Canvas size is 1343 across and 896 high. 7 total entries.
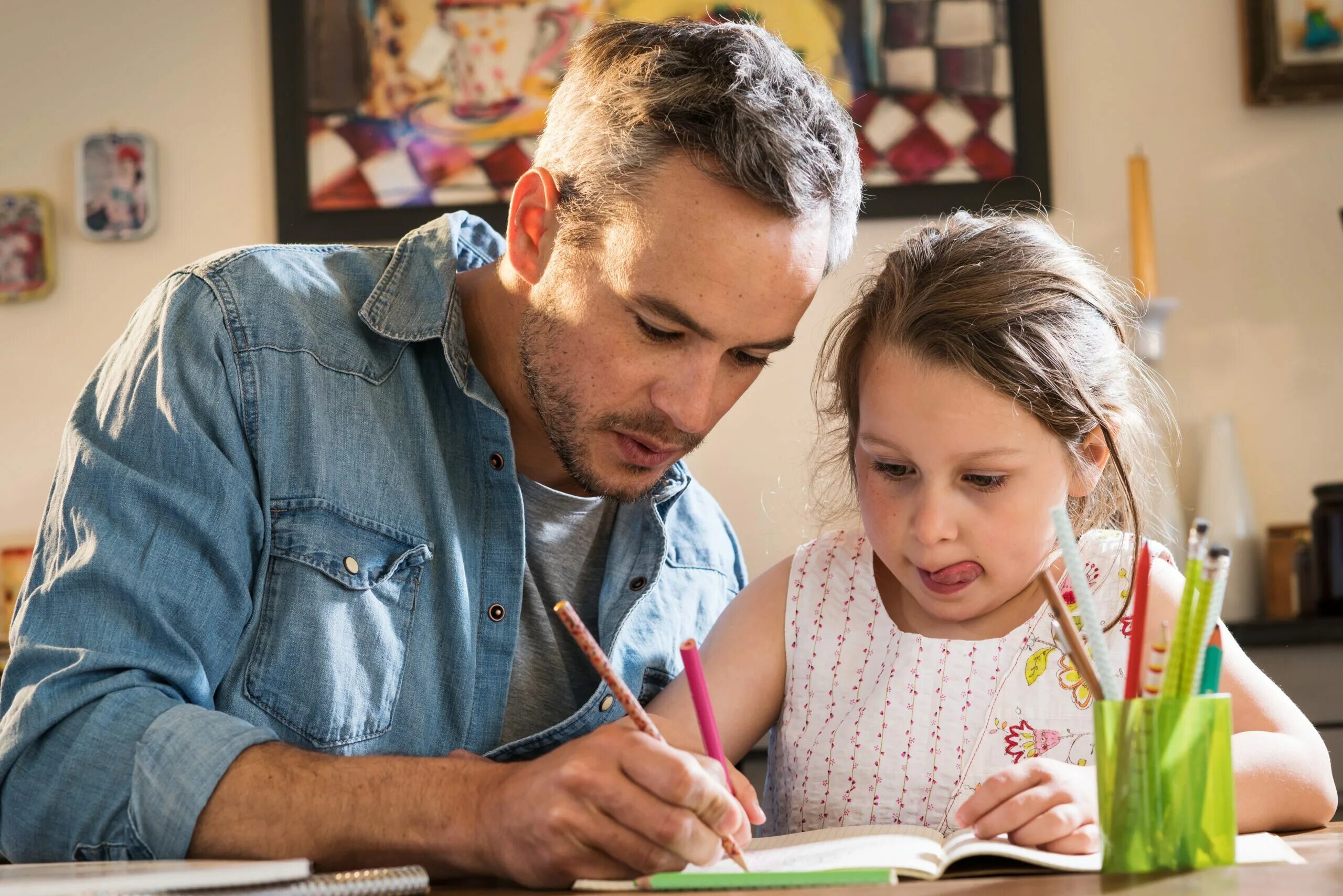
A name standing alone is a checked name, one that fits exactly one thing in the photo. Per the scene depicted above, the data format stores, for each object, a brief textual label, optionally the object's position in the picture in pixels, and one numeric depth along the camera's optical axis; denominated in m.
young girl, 1.12
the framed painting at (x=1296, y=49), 2.48
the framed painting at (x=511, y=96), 2.54
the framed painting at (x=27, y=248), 2.68
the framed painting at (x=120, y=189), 2.66
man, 0.90
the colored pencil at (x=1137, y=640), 0.76
